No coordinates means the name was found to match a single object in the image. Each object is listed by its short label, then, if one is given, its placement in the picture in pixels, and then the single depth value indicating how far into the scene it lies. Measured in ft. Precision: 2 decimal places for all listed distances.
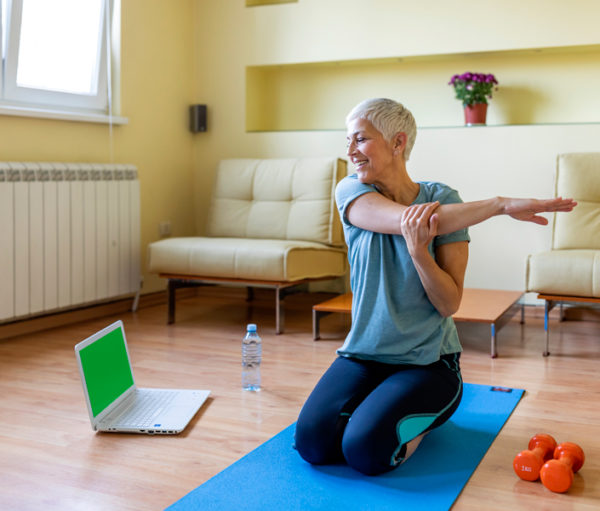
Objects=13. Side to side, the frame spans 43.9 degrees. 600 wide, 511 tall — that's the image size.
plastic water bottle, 8.99
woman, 6.10
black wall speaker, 16.07
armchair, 10.19
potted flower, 13.82
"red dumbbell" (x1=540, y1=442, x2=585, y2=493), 5.86
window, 11.94
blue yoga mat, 5.63
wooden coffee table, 10.47
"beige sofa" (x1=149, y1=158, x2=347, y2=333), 12.10
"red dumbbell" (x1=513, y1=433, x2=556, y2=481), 6.11
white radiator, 11.42
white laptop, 7.31
